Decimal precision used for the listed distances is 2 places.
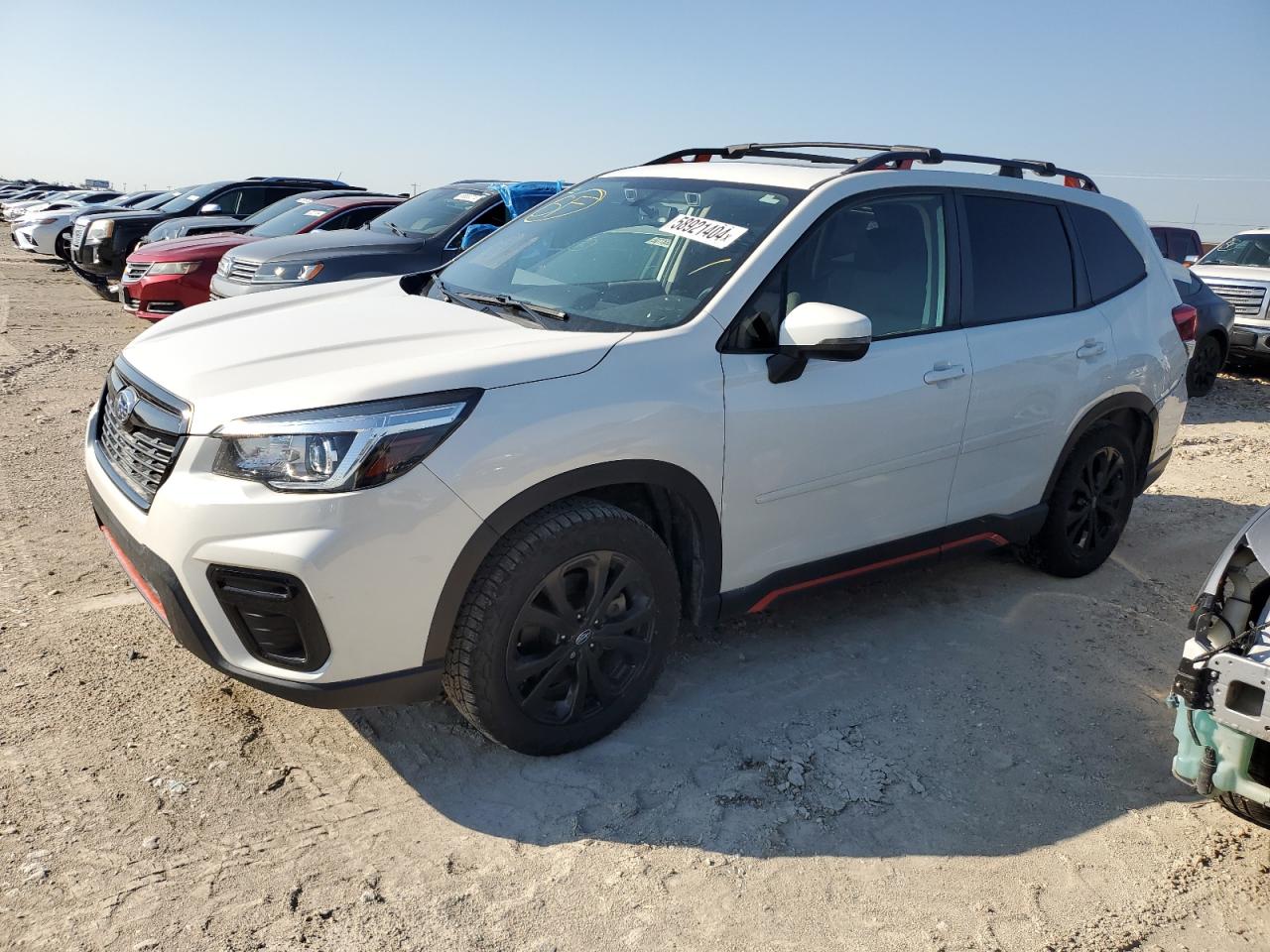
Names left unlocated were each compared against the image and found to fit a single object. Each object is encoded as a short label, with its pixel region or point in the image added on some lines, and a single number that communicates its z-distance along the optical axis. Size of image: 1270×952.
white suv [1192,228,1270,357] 10.88
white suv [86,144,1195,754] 2.66
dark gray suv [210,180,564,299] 8.33
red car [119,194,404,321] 9.48
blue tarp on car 9.16
